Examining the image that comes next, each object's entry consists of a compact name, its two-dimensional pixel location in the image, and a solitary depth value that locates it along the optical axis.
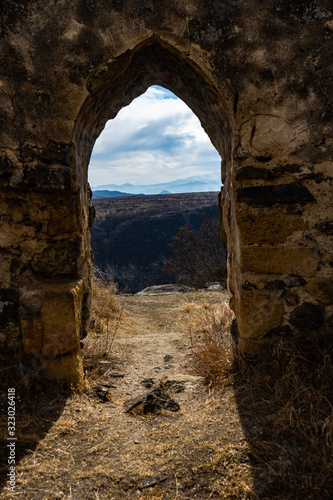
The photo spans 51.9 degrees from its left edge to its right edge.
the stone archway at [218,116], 2.19
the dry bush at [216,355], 2.61
